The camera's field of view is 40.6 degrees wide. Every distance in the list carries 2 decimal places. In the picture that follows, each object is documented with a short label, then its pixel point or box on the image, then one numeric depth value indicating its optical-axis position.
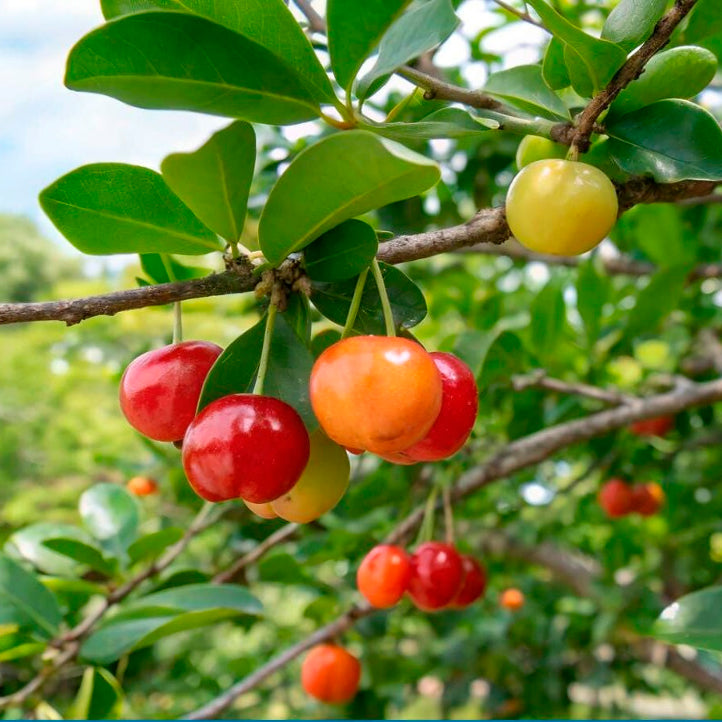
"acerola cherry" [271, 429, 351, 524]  0.18
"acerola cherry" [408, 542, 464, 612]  0.32
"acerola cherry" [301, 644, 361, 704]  0.42
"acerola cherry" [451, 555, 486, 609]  0.36
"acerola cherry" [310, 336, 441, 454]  0.15
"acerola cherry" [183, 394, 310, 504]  0.16
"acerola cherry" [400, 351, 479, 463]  0.17
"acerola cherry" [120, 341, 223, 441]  0.18
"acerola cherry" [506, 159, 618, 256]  0.17
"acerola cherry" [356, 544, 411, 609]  0.31
